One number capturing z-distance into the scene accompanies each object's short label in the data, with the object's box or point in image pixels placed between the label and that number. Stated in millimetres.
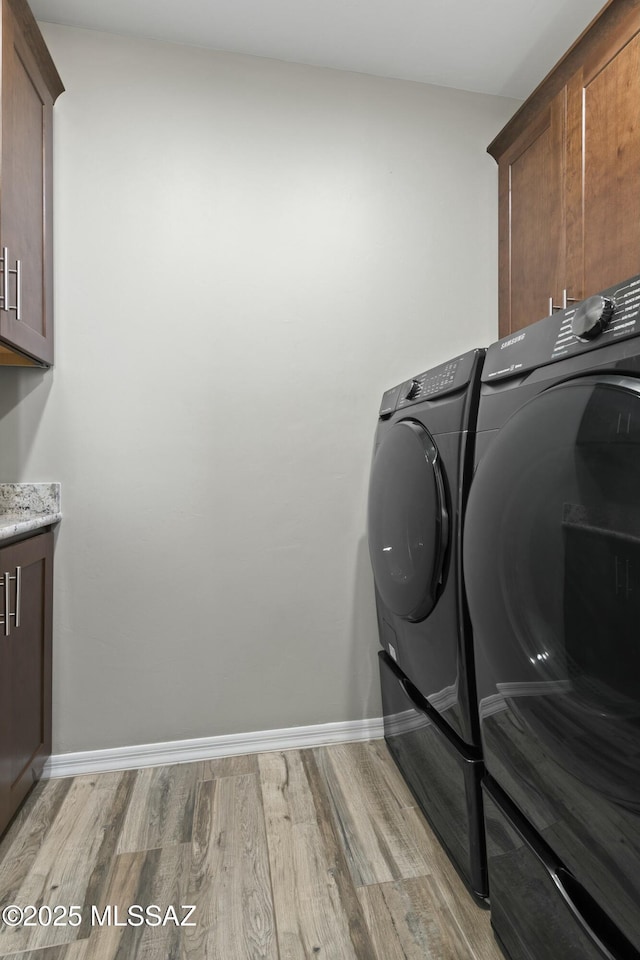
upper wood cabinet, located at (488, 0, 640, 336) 1335
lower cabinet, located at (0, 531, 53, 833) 1317
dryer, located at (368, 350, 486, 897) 1131
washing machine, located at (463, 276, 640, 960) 646
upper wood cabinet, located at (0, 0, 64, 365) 1330
